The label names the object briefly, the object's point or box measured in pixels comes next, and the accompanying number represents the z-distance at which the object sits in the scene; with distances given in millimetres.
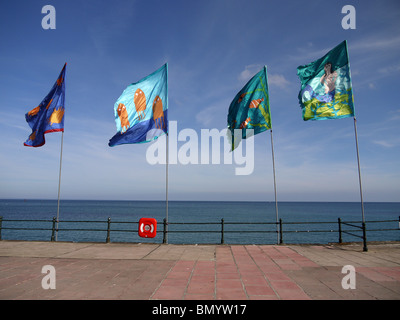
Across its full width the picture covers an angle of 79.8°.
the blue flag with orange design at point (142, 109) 11266
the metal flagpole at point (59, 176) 12427
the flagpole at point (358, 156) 10109
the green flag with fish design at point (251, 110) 12147
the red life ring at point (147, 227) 9789
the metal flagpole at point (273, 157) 11782
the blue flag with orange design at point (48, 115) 12664
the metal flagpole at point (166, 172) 11728
